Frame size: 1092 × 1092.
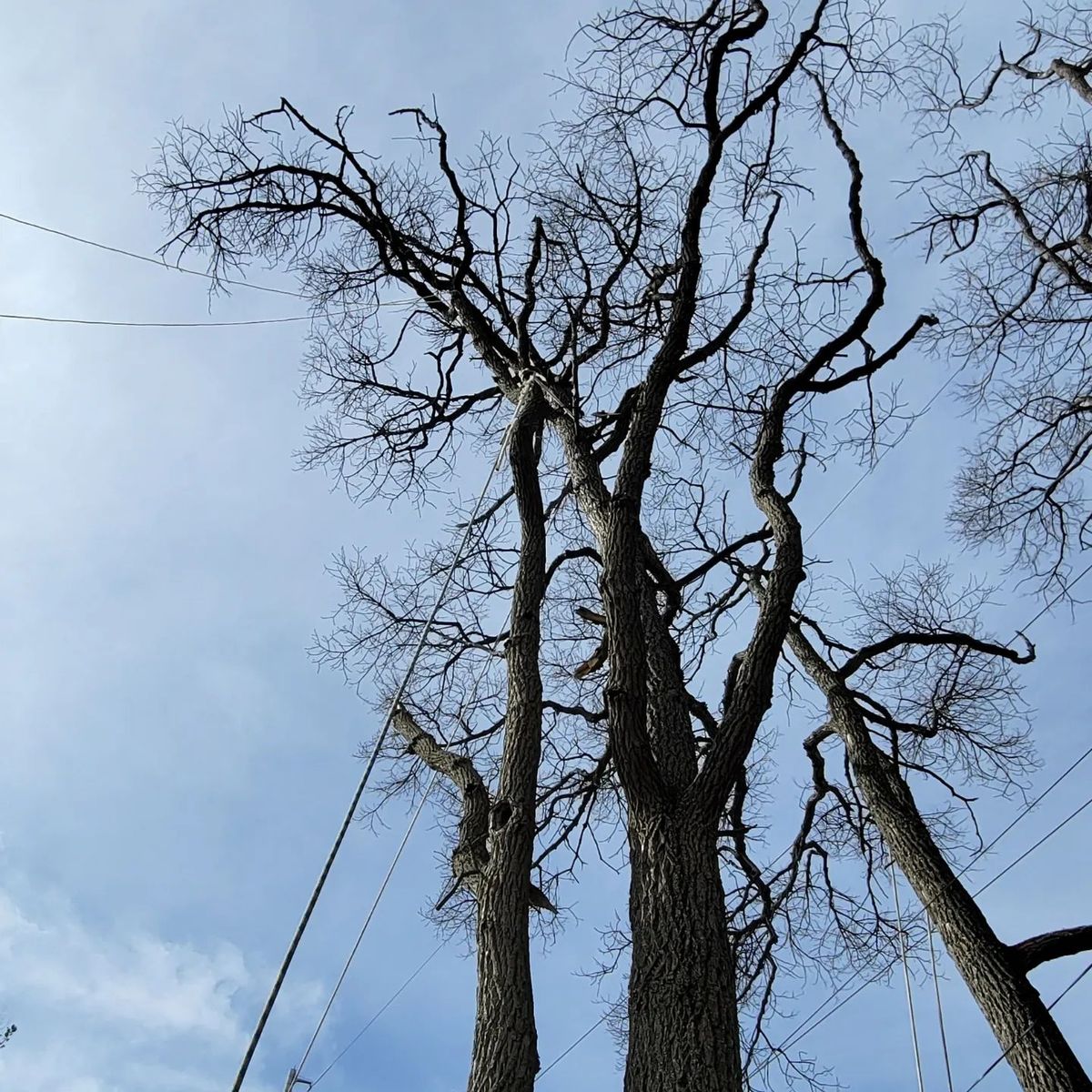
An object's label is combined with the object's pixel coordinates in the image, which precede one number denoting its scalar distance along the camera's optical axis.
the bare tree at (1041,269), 5.91
